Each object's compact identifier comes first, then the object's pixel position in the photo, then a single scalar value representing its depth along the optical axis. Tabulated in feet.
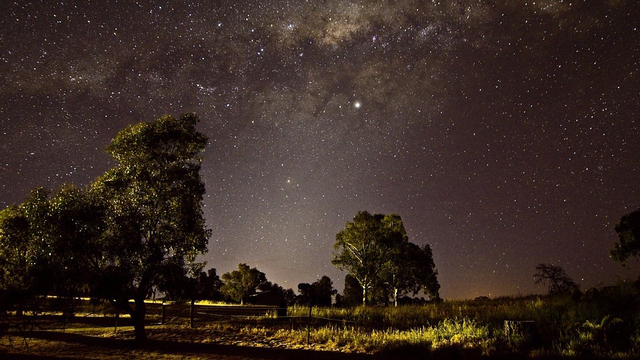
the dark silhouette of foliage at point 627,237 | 74.90
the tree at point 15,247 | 48.88
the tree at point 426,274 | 182.11
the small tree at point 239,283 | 221.25
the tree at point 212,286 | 271.20
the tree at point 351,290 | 219.02
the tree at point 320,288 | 291.58
